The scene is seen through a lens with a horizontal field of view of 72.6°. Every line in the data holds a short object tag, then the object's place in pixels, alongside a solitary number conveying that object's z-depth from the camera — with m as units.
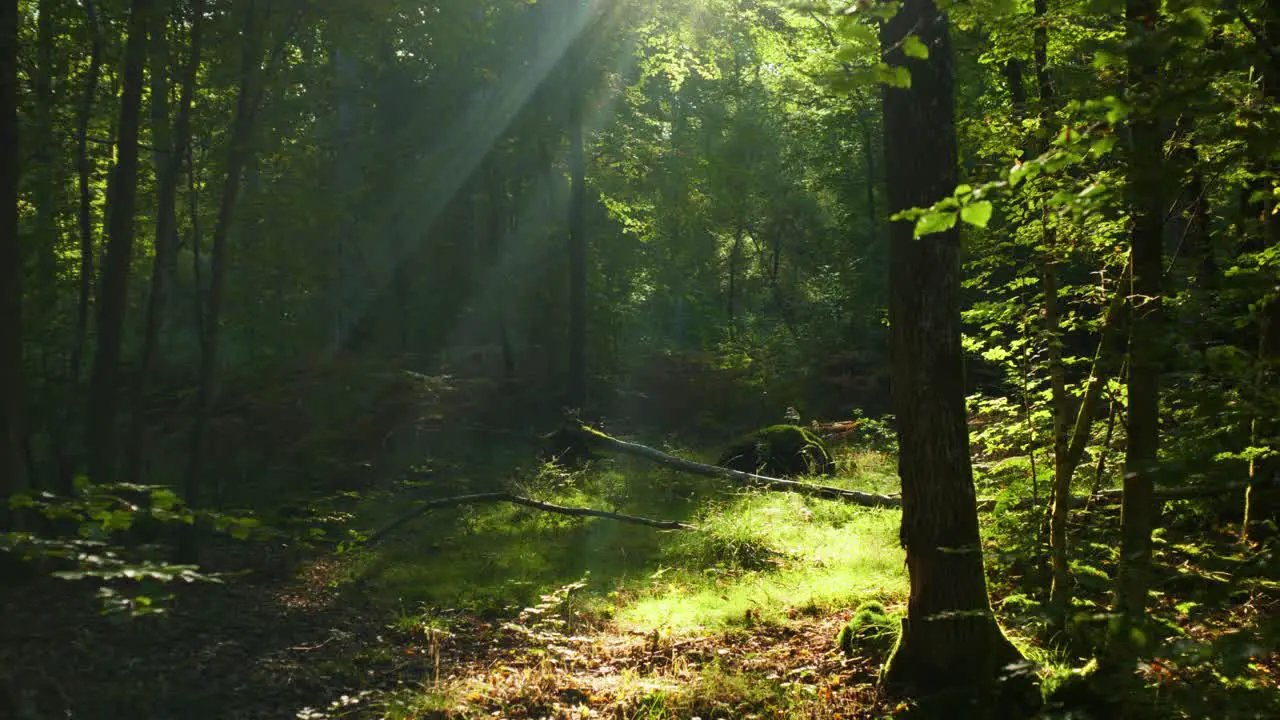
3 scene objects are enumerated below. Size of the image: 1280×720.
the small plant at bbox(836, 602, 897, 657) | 5.80
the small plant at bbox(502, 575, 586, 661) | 6.36
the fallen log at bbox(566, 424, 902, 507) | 10.27
